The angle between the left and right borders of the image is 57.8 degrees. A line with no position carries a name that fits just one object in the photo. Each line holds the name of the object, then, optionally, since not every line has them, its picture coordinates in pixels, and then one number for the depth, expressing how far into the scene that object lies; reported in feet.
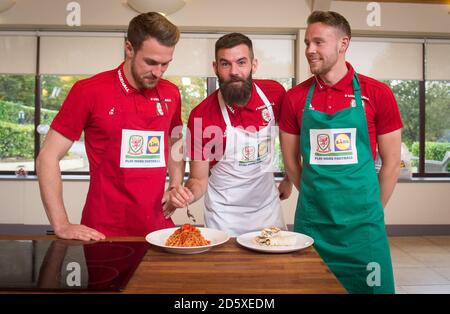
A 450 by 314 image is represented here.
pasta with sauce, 4.29
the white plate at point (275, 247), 4.17
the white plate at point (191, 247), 4.19
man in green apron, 5.54
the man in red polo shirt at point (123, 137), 5.35
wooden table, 3.31
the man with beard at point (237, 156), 6.91
